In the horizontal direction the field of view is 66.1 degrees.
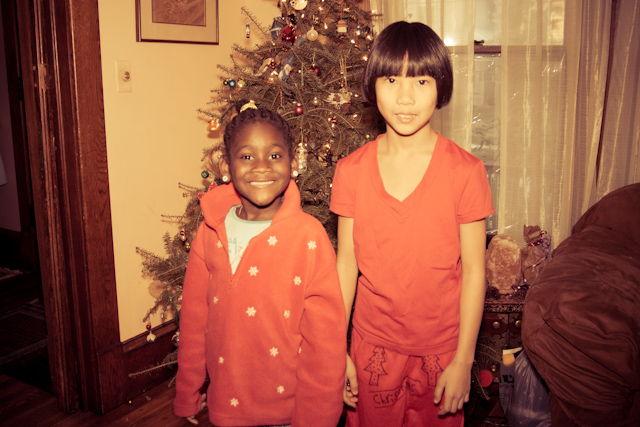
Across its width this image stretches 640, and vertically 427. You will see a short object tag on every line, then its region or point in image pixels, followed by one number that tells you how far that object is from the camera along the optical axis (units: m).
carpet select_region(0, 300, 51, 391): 2.53
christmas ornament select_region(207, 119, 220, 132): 1.98
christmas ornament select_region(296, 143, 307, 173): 1.82
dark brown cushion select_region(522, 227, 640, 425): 1.46
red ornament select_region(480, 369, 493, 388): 2.03
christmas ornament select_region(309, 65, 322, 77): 1.89
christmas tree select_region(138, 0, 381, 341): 1.87
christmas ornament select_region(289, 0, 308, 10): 1.88
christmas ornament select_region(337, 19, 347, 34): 1.96
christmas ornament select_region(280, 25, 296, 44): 1.88
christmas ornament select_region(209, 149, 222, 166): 1.44
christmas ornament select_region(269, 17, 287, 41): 1.94
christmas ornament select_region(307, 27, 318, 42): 1.86
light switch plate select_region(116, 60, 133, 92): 2.14
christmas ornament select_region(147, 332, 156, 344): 2.32
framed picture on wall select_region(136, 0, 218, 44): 2.21
